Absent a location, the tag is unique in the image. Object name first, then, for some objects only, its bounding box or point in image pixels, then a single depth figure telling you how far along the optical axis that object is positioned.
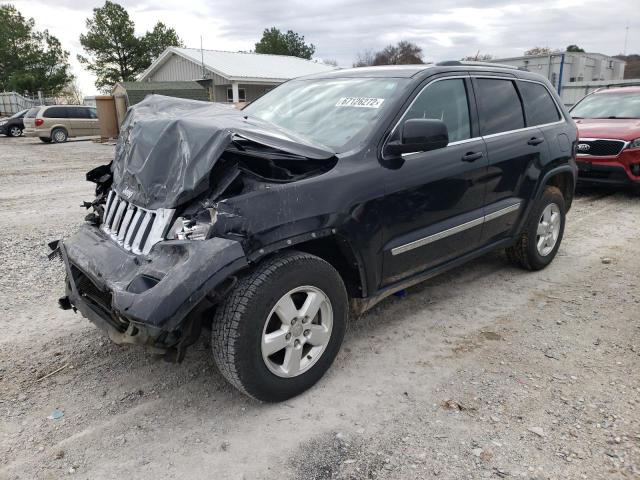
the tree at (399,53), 57.48
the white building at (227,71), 27.02
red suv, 7.80
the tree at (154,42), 48.47
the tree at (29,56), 46.78
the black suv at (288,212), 2.53
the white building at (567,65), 16.33
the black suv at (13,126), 24.56
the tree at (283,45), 55.56
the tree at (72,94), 52.78
